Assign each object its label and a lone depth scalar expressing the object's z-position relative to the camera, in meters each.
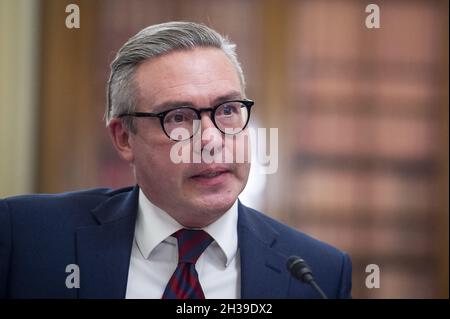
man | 2.60
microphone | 2.54
